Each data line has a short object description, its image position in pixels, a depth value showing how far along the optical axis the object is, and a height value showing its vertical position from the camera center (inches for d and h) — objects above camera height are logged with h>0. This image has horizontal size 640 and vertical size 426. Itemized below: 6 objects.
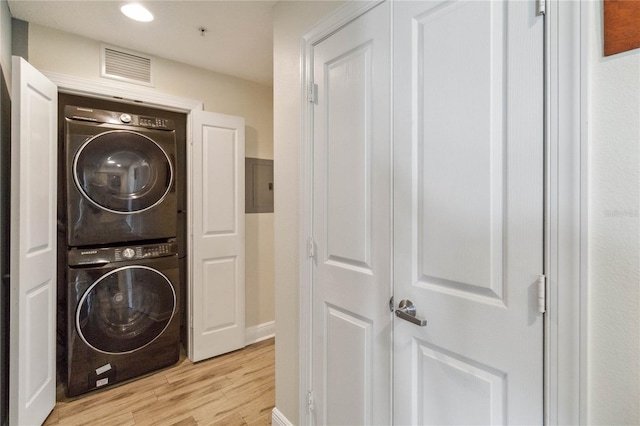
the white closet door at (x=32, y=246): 64.7 -7.9
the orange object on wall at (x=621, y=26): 25.1 +16.2
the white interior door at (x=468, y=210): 30.8 +0.4
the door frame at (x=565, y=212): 27.4 +0.1
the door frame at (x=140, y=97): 83.4 +36.2
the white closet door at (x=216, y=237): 102.3 -8.7
